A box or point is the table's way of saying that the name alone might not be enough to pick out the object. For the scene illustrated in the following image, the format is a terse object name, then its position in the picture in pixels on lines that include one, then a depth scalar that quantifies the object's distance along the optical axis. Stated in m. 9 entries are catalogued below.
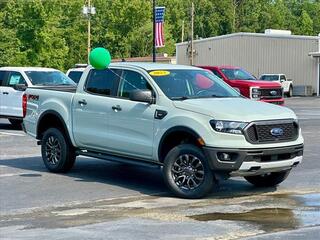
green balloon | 11.24
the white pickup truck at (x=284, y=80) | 52.78
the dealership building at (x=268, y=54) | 56.84
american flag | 39.44
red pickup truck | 24.92
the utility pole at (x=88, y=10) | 59.09
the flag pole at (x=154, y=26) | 36.62
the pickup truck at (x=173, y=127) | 9.45
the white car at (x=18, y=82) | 20.72
